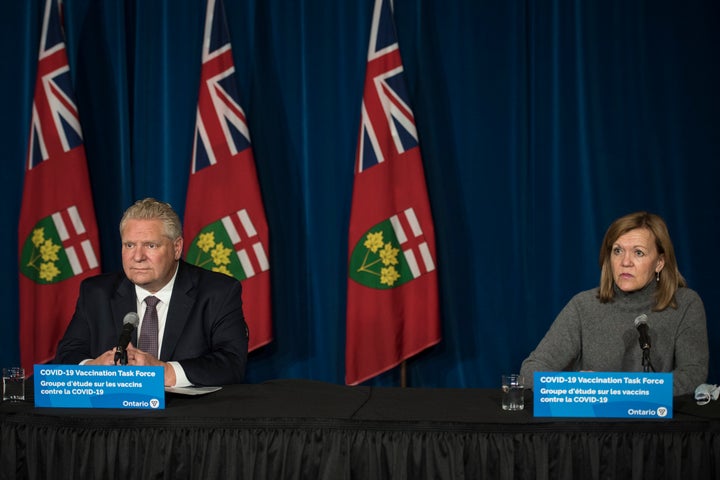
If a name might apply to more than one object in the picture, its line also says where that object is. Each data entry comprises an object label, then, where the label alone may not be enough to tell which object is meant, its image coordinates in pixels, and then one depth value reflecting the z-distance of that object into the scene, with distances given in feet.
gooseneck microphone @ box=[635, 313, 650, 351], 15.73
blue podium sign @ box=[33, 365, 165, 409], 15.64
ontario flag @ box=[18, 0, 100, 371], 30.91
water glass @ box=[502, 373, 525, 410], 15.72
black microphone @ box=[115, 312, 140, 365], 16.20
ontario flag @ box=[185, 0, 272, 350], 30.89
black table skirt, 14.60
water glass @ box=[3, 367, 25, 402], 16.81
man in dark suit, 19.39
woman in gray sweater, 19.20
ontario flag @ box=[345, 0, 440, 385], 30.78
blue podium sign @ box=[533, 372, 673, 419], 14.79
